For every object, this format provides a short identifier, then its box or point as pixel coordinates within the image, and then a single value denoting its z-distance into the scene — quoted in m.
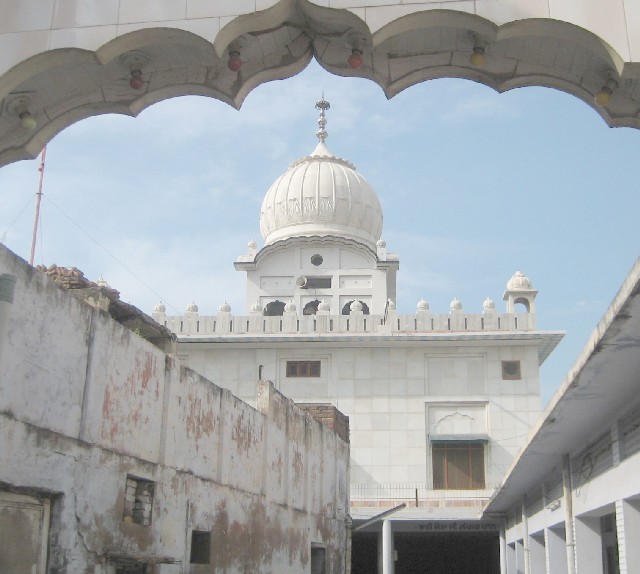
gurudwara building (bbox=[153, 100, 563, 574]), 27.02
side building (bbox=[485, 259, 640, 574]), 7.32
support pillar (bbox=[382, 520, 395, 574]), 23.70
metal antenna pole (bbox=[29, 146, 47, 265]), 17.58
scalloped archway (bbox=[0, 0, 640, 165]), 4.50
